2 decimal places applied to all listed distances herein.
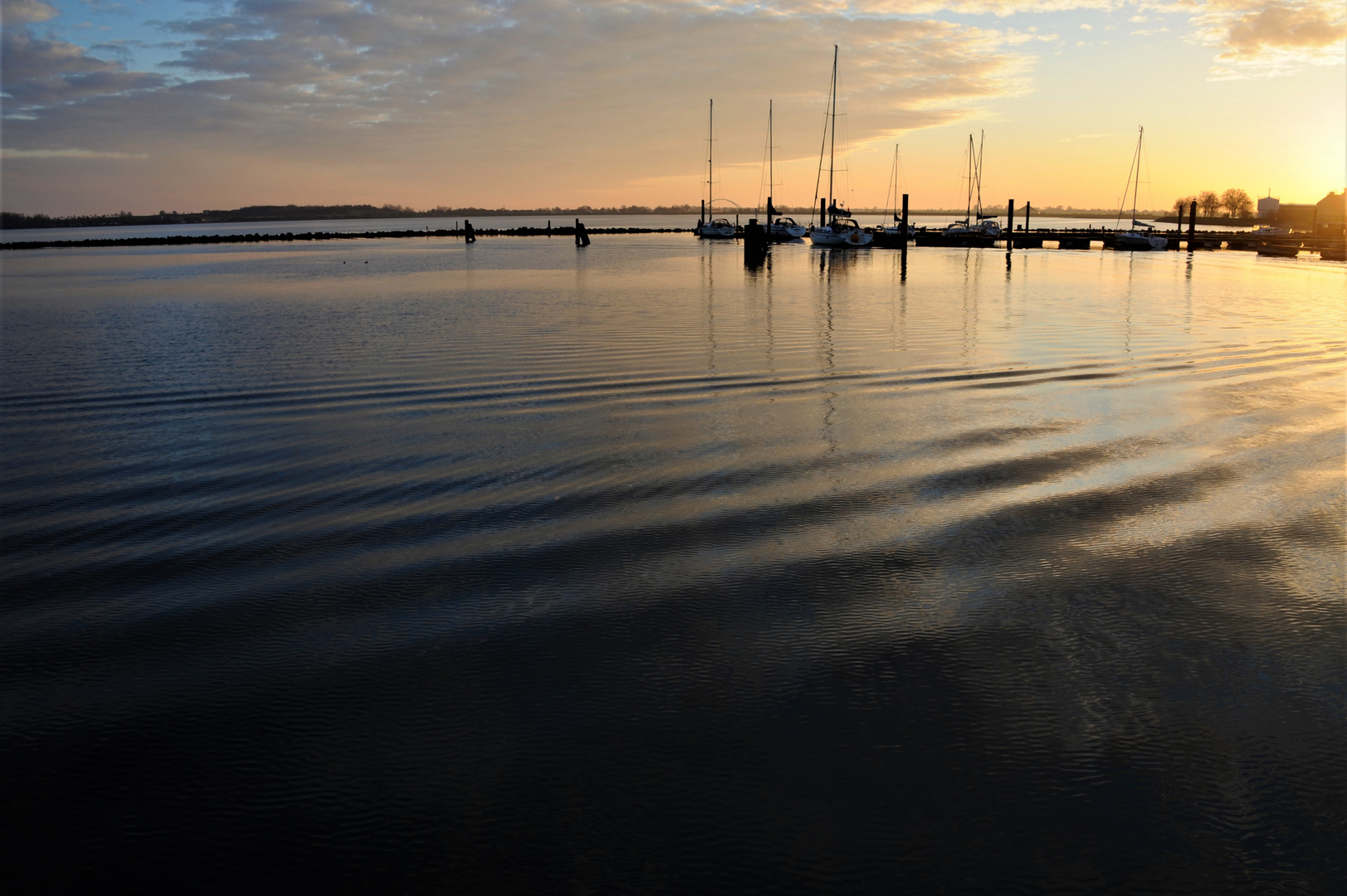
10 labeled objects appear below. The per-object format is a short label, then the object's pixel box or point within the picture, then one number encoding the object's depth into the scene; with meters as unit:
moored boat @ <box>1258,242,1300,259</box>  61.84
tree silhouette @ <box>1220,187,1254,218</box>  193.75
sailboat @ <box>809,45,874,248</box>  74.69
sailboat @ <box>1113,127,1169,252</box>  72.00
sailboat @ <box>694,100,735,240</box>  106.95
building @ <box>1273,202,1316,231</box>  141.00
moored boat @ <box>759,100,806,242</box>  92.69
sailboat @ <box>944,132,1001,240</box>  84.19
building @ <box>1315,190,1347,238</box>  124.19
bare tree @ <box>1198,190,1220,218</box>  191.12
